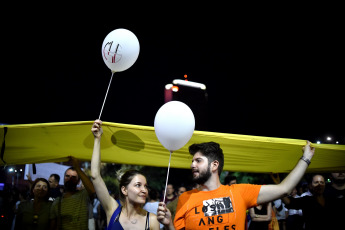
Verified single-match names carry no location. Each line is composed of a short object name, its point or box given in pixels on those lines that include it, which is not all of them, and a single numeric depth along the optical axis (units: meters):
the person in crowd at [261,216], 5.05
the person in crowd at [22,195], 8.32
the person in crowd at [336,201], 3.88
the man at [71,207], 4.35
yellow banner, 3.82
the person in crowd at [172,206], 5.69
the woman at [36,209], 4.58
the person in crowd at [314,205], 4.02
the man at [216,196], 2.55
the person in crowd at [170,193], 8.61
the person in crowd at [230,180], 5.84
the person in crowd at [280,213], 6.76
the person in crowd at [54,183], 6.25
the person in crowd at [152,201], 6.62
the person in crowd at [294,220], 7.19
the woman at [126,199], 2.89
